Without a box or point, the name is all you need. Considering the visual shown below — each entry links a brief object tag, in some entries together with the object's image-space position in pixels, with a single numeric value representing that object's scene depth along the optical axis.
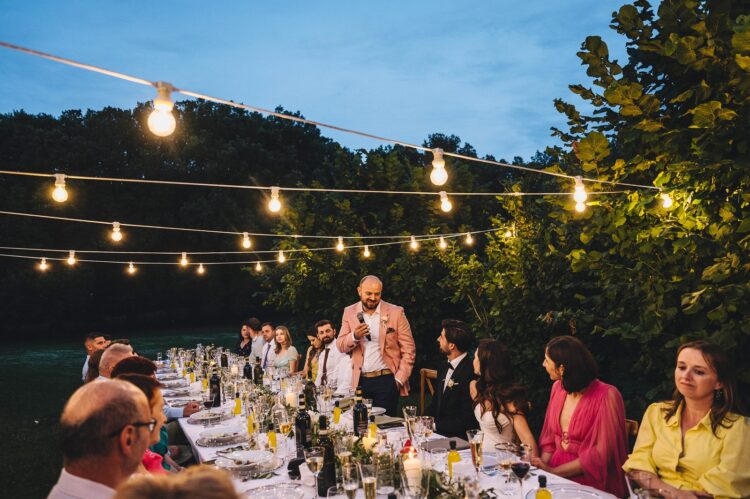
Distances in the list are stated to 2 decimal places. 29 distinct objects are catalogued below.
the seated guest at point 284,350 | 6.55
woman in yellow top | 2.32
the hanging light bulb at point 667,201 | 3.13
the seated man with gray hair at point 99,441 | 1.61
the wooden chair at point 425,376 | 4.73
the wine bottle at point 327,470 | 2.35
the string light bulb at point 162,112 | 2.10
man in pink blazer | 4.93
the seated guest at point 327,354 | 5.57
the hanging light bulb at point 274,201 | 4.21
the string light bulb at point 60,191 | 3.55
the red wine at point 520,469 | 2.02
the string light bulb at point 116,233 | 6.19
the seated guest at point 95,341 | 6.11
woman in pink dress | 2.84
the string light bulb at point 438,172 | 3.05
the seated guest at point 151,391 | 2.49
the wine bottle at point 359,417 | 2.99
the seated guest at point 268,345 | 6.96
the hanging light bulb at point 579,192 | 3.48
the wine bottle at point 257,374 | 5.18
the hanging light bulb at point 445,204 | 4.59
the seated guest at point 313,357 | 5.99
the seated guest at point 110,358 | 3.81
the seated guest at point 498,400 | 3.19
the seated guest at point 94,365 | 4.44
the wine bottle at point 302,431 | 2.88
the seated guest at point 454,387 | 3.66
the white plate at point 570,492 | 2.16
